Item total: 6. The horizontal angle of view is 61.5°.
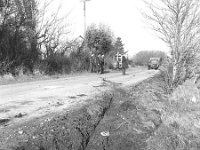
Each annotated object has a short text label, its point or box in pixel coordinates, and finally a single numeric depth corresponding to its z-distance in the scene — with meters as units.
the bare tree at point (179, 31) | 6.91
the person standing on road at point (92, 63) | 17.16
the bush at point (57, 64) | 14.17
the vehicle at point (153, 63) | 27.04
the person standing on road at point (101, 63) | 15.23
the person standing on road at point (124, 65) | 13.34
